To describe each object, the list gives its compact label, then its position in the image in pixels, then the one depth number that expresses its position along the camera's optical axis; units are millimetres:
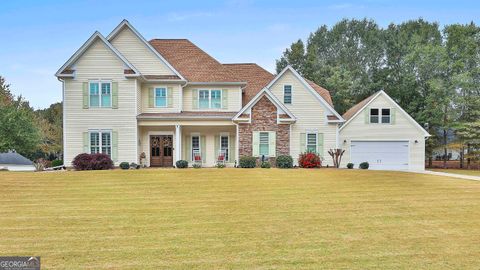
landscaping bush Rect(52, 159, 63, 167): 28042
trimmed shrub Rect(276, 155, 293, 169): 22481
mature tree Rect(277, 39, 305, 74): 50594
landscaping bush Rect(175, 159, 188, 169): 22000
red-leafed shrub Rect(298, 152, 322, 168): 23330
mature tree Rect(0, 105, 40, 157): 27877
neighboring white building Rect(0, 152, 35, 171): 35281
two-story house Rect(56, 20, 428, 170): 23484
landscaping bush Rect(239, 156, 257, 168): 22328
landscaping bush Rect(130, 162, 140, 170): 22759
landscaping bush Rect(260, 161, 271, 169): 21969
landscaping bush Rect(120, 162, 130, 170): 21922
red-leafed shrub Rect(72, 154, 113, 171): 21016
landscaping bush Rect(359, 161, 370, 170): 24391
